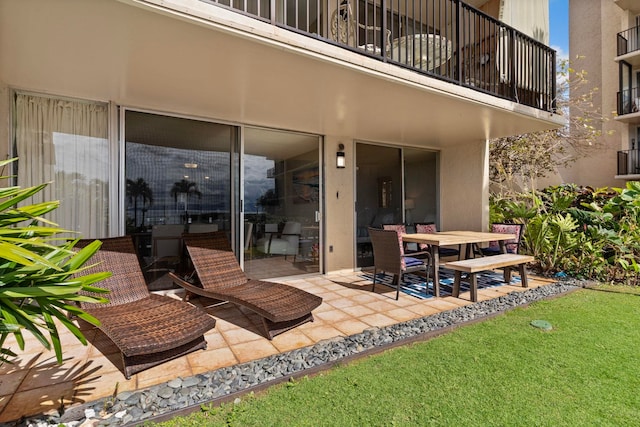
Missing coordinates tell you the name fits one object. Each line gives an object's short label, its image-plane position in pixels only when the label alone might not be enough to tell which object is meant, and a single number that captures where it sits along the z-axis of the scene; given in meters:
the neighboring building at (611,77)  12.21
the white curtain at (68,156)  3.86
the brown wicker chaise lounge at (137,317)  2.44
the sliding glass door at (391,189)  6.51
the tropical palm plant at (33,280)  1.47
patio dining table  4.63
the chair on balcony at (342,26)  4.59
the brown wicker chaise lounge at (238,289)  3.16
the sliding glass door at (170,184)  4.43
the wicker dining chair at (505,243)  5.97
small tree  8.22
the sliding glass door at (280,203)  5.24
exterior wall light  6.02
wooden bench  4.33
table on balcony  4.24
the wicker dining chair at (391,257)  4.35
